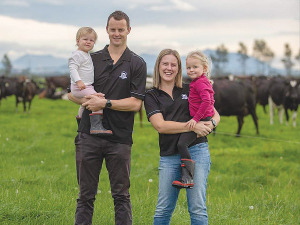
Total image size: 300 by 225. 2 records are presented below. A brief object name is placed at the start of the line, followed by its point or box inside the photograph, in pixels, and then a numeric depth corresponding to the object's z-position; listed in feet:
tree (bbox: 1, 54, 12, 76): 354.56
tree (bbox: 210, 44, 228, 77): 395.92
